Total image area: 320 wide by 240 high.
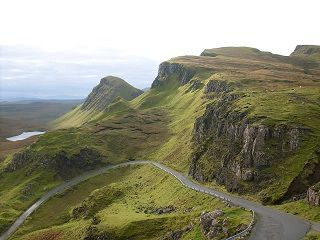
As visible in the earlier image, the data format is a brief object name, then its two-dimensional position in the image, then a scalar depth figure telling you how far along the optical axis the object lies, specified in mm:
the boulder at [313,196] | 72938
